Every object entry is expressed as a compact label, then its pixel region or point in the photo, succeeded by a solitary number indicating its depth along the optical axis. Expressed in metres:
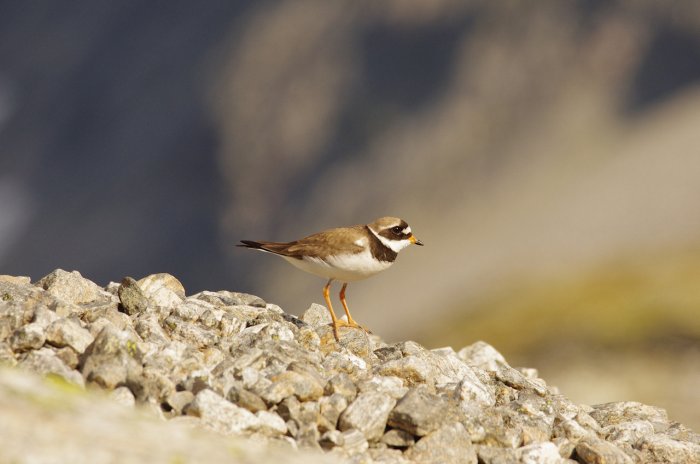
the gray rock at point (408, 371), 14.17
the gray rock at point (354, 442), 11.52
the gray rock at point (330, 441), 11.48
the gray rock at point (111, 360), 11.34
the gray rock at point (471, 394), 13.64
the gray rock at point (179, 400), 11.32
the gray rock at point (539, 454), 12.46
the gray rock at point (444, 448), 11.75
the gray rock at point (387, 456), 11.48
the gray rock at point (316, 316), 17.67
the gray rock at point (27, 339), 11.82
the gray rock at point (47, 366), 11.17
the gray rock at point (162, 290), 15.40
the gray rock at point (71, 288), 15.02
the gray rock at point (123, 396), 11.09
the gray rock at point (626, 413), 16.17
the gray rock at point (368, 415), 11.84
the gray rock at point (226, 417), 10.97
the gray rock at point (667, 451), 13.72
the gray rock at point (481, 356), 18.59
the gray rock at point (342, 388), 12.53
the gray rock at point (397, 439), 11.91
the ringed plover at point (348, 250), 17.88
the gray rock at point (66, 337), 12.02
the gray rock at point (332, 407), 11.97
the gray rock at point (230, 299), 16.78
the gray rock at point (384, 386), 12.90
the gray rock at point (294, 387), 11.90
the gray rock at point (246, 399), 11.66
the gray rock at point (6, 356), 11.46
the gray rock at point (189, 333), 13.86
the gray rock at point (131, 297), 14.79
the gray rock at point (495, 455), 12.16
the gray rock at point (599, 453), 12.81
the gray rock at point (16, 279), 15.56
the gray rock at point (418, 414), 11.90
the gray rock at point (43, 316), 12.31
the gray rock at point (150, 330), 13.33
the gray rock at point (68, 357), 11.79
